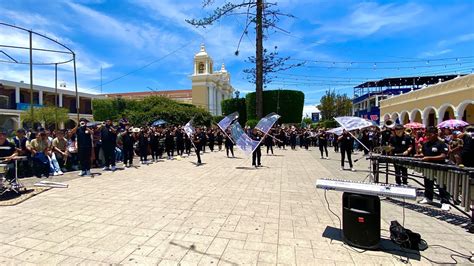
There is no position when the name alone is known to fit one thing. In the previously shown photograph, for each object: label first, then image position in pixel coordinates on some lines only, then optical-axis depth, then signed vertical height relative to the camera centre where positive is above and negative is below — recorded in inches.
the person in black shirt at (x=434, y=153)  256.5 -22.0
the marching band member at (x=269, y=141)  798.0 -31.2
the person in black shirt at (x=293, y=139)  1002.7 -34.3
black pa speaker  165.8 -52.9
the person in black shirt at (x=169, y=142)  668.7 -26.8
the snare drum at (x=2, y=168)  270.7 -34.8
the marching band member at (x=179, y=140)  723.5 -24.2
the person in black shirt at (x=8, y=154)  311.1 -24.4
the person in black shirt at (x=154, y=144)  628.7 -29.3
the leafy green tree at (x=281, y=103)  1368.1 +125.3
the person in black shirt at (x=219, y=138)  984.4 -27.0
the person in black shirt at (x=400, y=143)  355.6 -17.6
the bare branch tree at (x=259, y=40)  960.9 +320.8
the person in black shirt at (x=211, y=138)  883.6 -25.7
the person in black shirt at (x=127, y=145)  507.5 -25.3
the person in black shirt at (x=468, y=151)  233.9 -18.6
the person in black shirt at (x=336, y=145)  847.4 -46.7
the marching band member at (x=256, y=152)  530.2 -41.1
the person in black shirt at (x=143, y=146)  578.2 -31.0
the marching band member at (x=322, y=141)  720.1 -28.8
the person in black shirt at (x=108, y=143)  463.2 -20.5
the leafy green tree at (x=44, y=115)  1893.5 +106.1
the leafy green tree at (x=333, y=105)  2394.2 +199.8
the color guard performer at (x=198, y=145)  557.7 -28.6
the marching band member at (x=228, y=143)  690.8 -32.0
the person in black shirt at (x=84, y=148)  411.2 -24.2
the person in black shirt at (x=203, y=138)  743.5 -20.2
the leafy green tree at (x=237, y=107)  1498.5 +120.6
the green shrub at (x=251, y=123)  1115.5 +26.6
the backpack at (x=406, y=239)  170.9 -65.3
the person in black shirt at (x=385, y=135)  501.6 -10.7
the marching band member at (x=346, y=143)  504.4 -24.2
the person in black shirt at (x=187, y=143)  754.2 -33.4
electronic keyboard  164.1 -35.0
